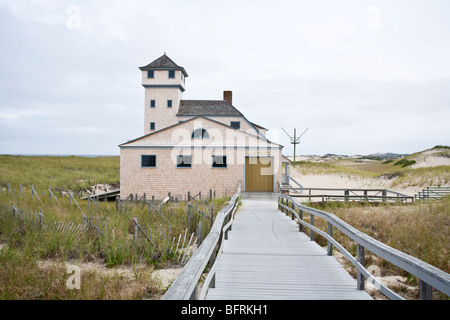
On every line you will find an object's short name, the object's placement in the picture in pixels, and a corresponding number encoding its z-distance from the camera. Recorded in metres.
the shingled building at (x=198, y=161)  23.62
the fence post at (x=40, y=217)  11.09
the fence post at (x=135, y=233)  8.69
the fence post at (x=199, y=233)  8.30
